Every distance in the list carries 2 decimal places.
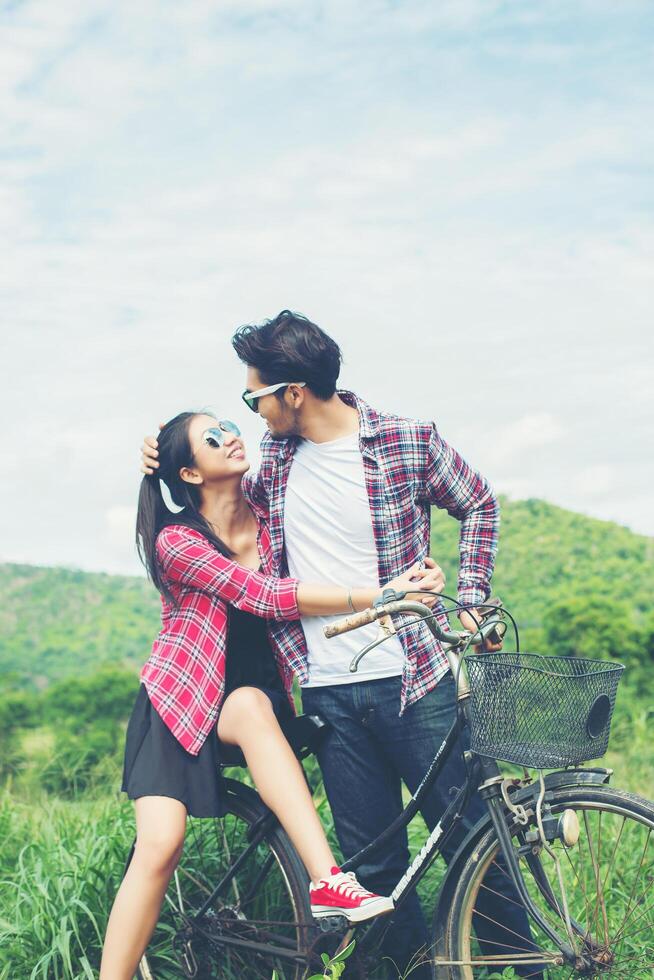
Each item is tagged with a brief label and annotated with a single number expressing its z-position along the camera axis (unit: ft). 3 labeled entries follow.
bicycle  8.32
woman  10.02
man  10.23
